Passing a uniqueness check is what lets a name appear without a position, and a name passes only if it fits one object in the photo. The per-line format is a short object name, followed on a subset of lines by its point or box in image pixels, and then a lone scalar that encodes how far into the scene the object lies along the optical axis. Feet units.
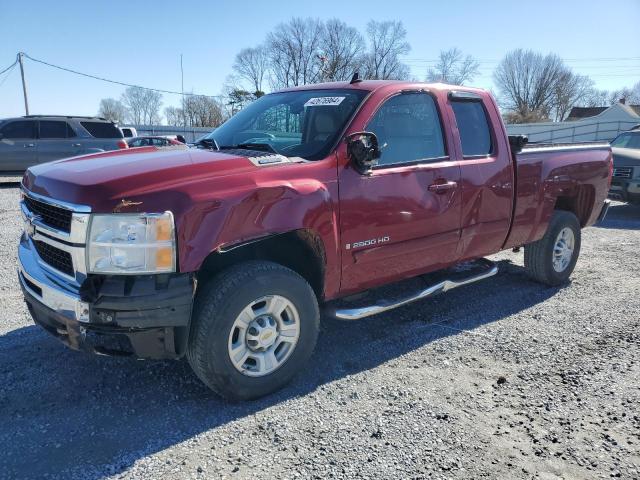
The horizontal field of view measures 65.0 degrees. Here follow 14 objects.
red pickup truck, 8.80
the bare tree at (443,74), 172.24
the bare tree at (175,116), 182.55
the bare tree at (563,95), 247.70
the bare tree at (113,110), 216.13
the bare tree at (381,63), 192.95
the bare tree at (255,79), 199.68
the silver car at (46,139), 44.37
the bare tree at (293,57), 197.47
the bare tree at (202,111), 153.07
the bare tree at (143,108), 226.38
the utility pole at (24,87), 106.01
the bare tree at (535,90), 249.75
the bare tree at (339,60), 180.98
